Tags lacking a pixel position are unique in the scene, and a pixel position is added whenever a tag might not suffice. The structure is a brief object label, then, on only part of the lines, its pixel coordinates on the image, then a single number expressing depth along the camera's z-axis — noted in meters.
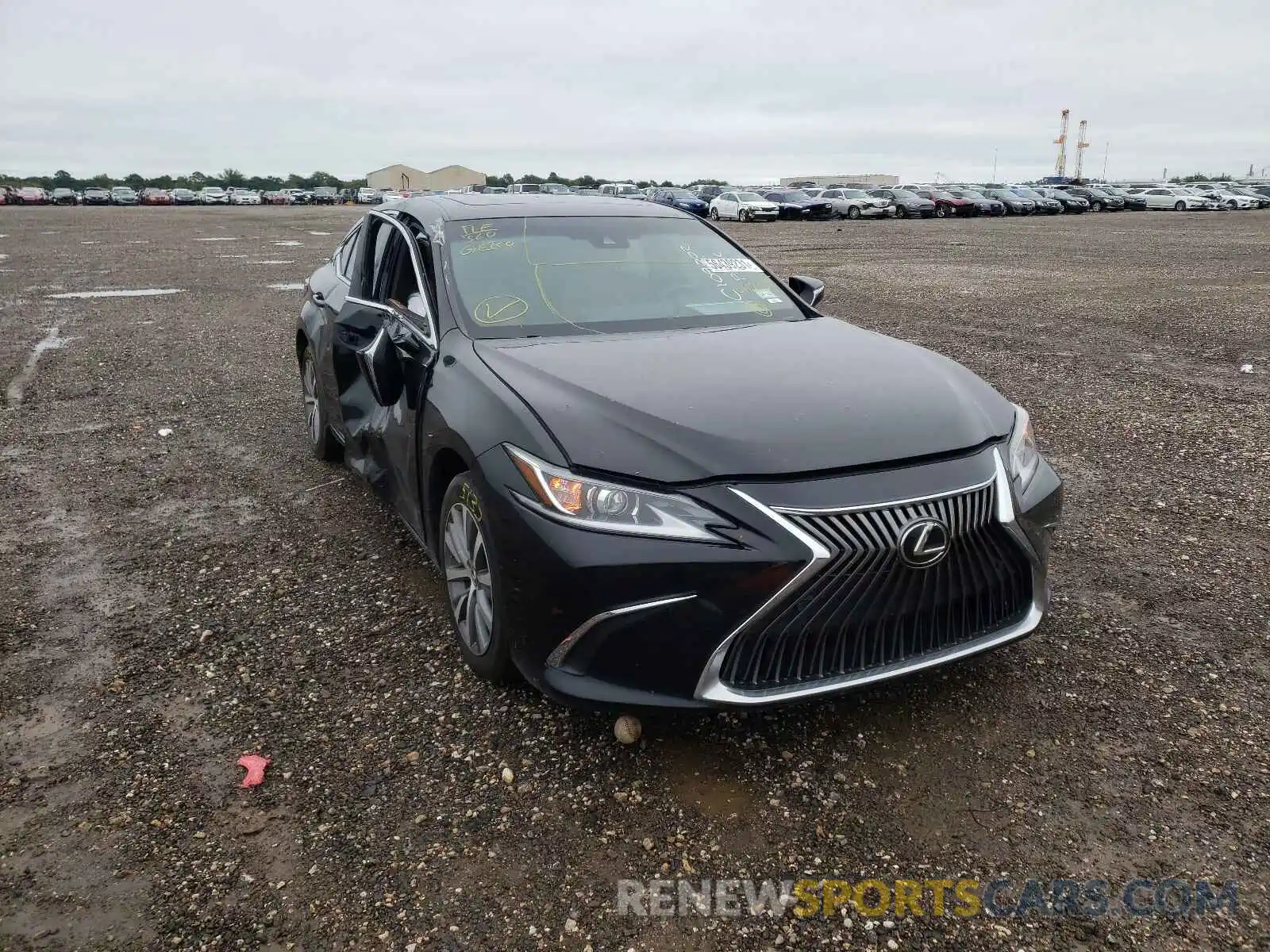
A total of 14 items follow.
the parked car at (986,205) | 48.56
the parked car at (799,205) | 43.91
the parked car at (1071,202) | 50.78
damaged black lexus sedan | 2.62
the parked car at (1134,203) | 53.71
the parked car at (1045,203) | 49.69
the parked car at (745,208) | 43.00
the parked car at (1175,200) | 52.31
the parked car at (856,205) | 45.47
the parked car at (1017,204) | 48.69
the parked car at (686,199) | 44.84
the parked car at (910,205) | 47.06
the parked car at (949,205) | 48.00
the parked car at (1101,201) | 52.19
